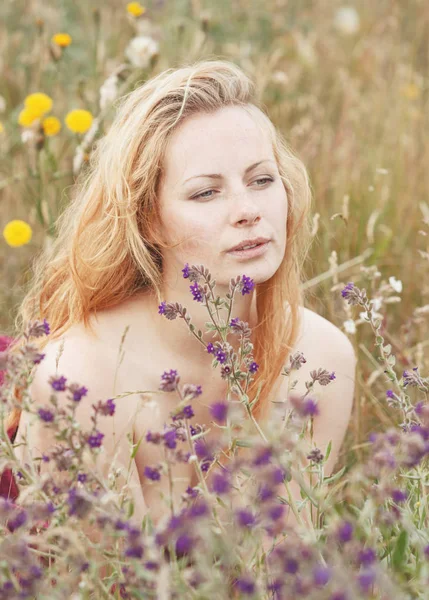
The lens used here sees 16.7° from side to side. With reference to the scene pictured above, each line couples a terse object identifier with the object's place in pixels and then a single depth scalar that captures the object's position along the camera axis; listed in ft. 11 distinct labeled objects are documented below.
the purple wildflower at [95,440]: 3.68
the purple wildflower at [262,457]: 3.41
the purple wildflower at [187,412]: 3.75
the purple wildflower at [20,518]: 3.58
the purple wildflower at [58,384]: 3.70
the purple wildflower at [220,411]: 3.57
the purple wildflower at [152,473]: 3.67
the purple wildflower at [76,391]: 3.67
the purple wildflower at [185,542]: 3.29
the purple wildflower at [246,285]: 4.20
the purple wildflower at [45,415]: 3.64
